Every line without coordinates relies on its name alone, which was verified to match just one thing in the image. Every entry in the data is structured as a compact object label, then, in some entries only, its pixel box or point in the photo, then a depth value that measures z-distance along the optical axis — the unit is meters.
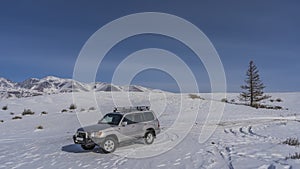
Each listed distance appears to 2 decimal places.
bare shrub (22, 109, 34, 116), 29.27
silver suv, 11.90
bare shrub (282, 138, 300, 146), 11.28
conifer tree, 43.41
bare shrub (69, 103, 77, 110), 32.38
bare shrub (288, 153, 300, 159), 8.61
